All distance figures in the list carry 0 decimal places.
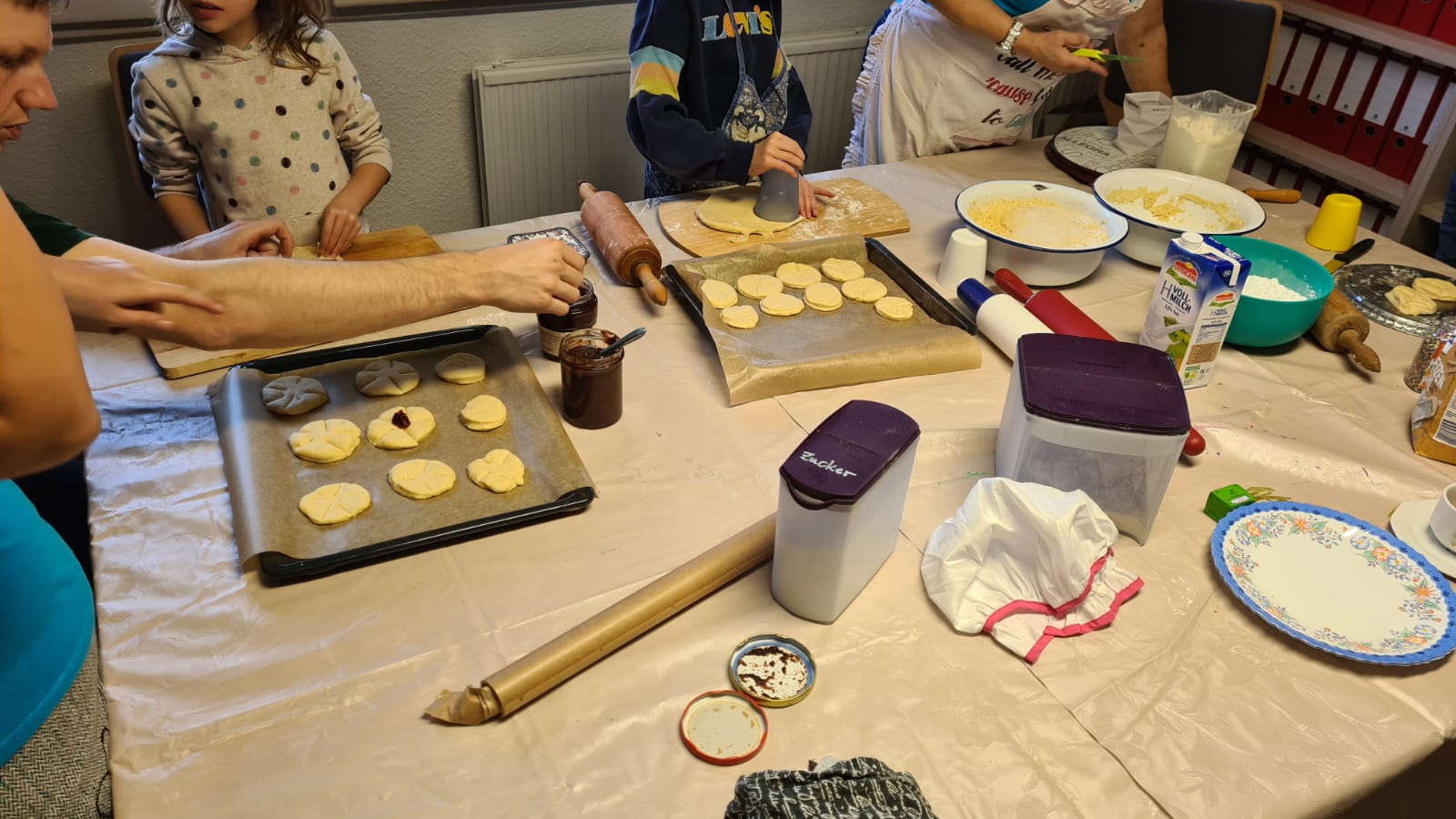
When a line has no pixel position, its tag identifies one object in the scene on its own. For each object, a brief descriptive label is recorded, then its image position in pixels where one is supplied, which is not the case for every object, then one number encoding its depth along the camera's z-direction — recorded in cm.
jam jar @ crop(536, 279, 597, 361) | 151
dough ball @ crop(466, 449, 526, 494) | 122
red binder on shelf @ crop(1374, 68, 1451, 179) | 301
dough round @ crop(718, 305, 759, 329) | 160
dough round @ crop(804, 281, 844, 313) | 168
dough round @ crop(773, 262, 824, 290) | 173
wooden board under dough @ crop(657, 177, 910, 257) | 188
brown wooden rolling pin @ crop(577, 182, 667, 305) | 171
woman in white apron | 222
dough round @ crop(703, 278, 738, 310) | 164
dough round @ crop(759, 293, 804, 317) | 165
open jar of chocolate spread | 132
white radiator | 306
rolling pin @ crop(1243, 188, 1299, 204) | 218
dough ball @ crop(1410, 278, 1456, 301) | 183
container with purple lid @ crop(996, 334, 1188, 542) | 115
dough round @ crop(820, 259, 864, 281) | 176
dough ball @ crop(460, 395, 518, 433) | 132
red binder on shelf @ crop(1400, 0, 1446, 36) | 298
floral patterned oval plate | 111
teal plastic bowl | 162
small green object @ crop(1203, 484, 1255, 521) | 129
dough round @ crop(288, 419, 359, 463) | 124
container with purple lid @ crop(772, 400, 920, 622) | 99
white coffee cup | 124
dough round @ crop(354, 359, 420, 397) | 138
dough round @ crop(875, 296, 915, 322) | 166
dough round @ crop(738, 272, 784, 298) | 170
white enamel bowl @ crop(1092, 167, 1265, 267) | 186
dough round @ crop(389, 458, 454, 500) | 121
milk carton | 143
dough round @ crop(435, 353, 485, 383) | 141
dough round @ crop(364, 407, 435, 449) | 128
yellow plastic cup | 196
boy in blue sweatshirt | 194
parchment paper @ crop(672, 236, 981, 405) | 148
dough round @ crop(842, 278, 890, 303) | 170
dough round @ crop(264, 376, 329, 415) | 131
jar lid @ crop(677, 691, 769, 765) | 94
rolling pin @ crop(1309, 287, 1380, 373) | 164
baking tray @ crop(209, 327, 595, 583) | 112
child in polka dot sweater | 182
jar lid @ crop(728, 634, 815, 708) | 100
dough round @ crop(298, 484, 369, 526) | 116
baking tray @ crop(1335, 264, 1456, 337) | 176
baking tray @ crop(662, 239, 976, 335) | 165
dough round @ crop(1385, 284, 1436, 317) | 179
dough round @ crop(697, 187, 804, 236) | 192
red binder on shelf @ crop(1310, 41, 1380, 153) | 317
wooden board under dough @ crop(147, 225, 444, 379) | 142
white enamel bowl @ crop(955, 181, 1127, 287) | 175
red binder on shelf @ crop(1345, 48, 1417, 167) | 308
